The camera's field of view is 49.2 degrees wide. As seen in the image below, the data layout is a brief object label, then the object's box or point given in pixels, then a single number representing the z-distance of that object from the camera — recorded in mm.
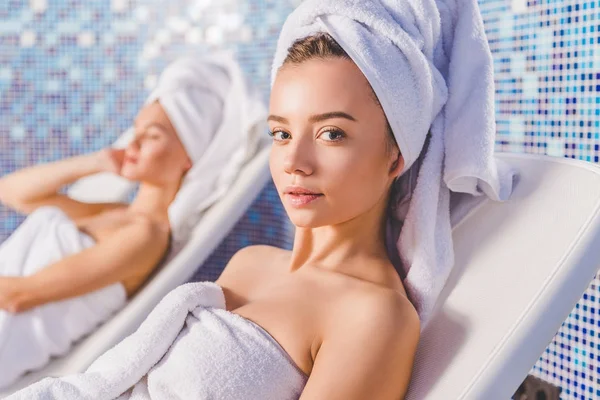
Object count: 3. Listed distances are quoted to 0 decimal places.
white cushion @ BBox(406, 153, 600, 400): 932
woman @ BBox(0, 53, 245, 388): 1697
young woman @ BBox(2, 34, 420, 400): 980
